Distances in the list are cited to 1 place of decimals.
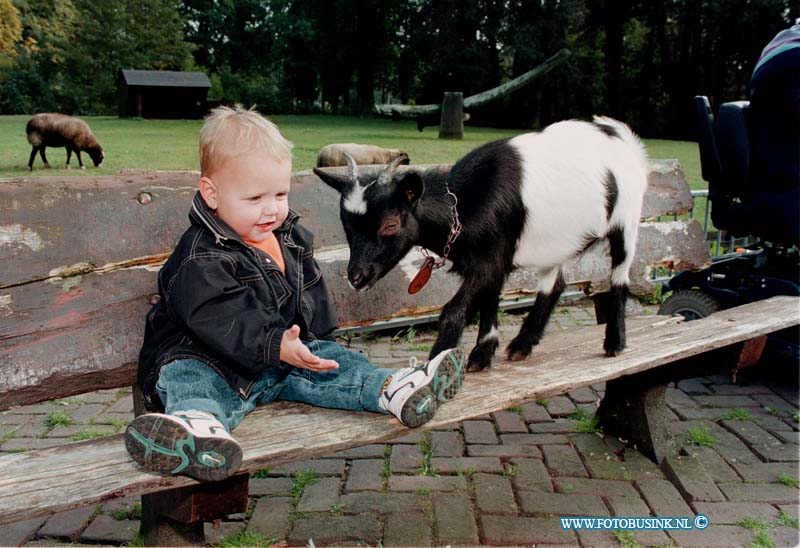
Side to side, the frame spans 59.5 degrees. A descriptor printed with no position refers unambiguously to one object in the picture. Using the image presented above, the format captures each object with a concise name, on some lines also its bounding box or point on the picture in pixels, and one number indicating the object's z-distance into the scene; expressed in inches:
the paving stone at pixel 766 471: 135.0
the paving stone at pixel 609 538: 112.3
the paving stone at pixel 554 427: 155.2
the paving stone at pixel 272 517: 115.2
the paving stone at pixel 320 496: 122.6
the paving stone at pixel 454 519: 112.3
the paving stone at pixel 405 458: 137.2
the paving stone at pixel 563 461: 135.7
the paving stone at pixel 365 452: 142.9
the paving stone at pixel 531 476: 129.6
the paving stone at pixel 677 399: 170.6
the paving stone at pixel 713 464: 135.1
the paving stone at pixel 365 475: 129.8
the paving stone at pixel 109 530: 112.4
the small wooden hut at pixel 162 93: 1050.6
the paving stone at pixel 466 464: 136.0
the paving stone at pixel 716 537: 112.4
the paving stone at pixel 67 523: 114.2
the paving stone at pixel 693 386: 180.5
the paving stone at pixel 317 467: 135.9
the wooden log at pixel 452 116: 820.6
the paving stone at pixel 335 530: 112.5
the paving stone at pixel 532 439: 149.0
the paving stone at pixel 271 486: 128.3
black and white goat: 103.6
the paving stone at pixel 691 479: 127.6
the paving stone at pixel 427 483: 128.6
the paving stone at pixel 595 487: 128.0
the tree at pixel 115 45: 959.6
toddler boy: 84.8
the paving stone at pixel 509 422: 155.6
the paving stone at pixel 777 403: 168.8
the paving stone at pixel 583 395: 174.2
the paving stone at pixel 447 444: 143.9
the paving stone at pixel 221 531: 112.3
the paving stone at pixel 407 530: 111.6
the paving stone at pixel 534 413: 162.1
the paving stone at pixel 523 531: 112.0
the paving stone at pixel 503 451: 142.8
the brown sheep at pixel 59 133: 501.7
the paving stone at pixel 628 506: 120.9
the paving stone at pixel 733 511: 120.0
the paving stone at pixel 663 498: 122.3
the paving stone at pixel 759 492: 127.0
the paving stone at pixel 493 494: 121.6
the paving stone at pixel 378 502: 121.6
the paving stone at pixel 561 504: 121.2
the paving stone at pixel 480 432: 150.2
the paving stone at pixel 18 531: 111.7
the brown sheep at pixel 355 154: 379.9
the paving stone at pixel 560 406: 165.9
